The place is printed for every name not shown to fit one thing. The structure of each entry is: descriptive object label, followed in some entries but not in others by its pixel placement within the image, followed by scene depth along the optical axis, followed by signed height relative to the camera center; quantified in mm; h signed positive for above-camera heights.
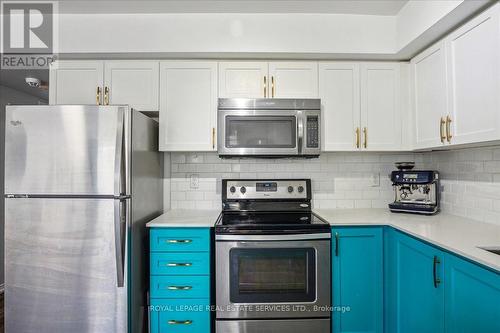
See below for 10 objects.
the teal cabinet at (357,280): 1857 -779
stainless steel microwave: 2064 +336
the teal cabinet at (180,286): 1850 -814
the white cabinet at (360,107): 2189 +516
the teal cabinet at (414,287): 1394 -699
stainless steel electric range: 1817 -749
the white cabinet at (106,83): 2146 +711
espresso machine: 2041 -174
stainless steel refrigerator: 1655 -307
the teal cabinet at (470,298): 1066 -570
